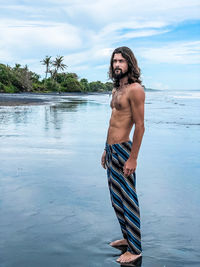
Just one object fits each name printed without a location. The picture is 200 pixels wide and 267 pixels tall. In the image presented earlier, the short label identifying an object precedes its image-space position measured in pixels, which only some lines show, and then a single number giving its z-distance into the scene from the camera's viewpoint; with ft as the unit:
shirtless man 9.68
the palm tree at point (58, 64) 314.14
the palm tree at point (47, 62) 306.76
